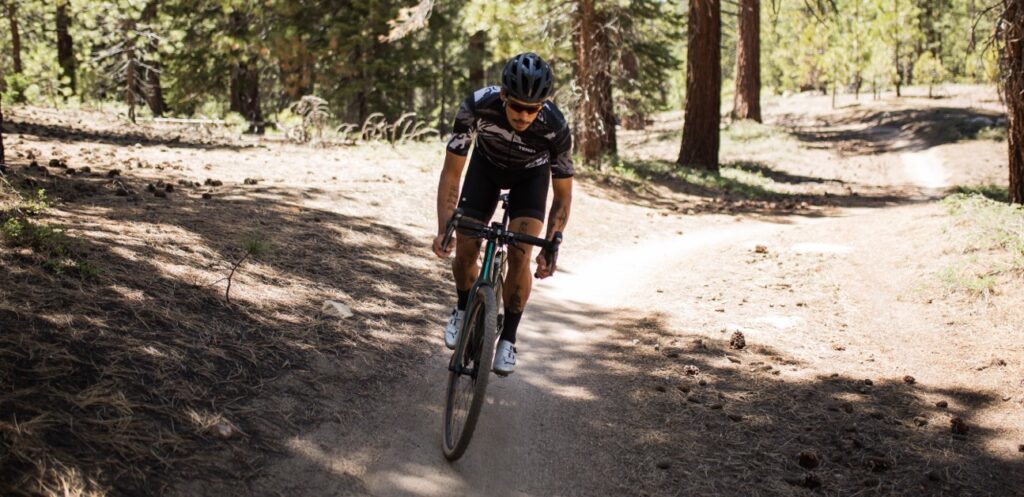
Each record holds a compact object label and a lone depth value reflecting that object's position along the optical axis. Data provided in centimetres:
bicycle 454
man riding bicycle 525
